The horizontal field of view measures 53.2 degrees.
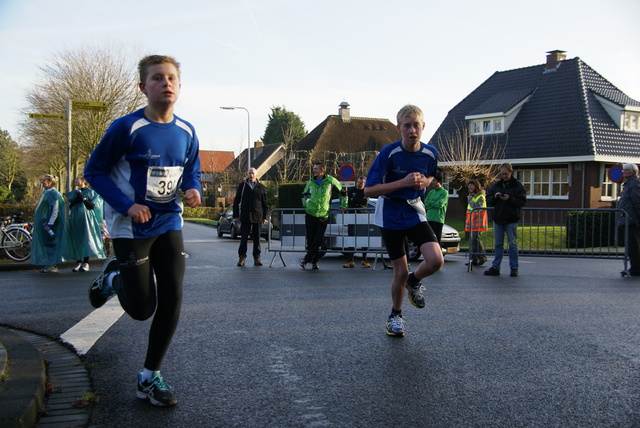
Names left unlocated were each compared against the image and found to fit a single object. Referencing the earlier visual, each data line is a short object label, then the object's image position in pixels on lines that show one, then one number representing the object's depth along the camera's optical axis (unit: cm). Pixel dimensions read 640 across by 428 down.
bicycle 1312
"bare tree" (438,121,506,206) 2800
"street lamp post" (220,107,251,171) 4391
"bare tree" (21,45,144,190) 3788
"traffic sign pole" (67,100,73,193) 1357
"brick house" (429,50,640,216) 3297
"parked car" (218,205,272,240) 2491
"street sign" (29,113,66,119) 1327
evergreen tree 7950
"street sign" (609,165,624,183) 2200
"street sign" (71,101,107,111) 1366
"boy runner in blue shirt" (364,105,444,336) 568
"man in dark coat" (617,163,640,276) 1164
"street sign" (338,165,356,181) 2119
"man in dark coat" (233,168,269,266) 1295
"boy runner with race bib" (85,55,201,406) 380
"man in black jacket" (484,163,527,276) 1134
